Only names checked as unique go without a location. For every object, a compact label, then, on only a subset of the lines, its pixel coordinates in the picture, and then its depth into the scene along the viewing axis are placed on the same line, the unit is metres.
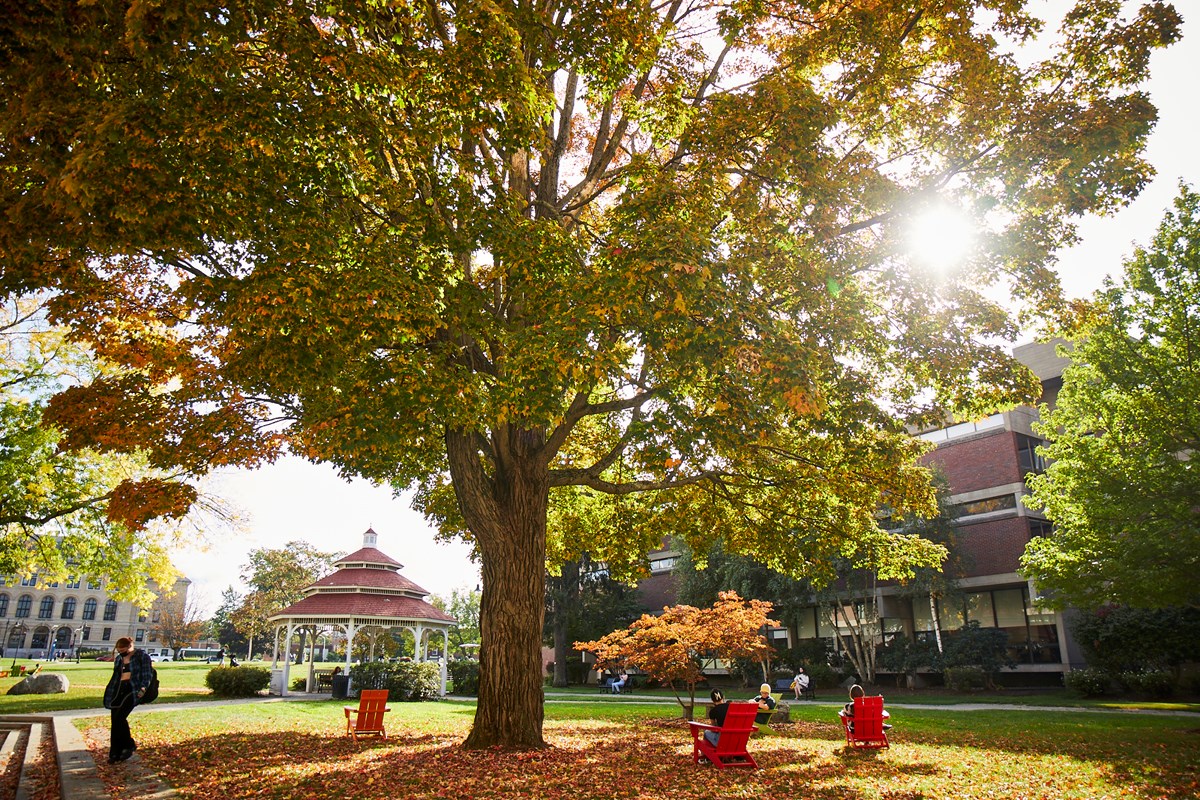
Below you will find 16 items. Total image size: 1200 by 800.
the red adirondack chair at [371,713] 12.99
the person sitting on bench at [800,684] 27.69
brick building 29.66
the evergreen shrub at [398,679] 26.11
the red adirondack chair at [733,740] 10.27
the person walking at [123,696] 9.73
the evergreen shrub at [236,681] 26.25
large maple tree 7.27
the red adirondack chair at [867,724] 12.20
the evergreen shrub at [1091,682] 24.19
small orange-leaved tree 16.97
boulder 24.81
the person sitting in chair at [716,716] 10.57
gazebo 28.41
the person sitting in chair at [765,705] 15.12
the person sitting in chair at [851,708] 12.48
